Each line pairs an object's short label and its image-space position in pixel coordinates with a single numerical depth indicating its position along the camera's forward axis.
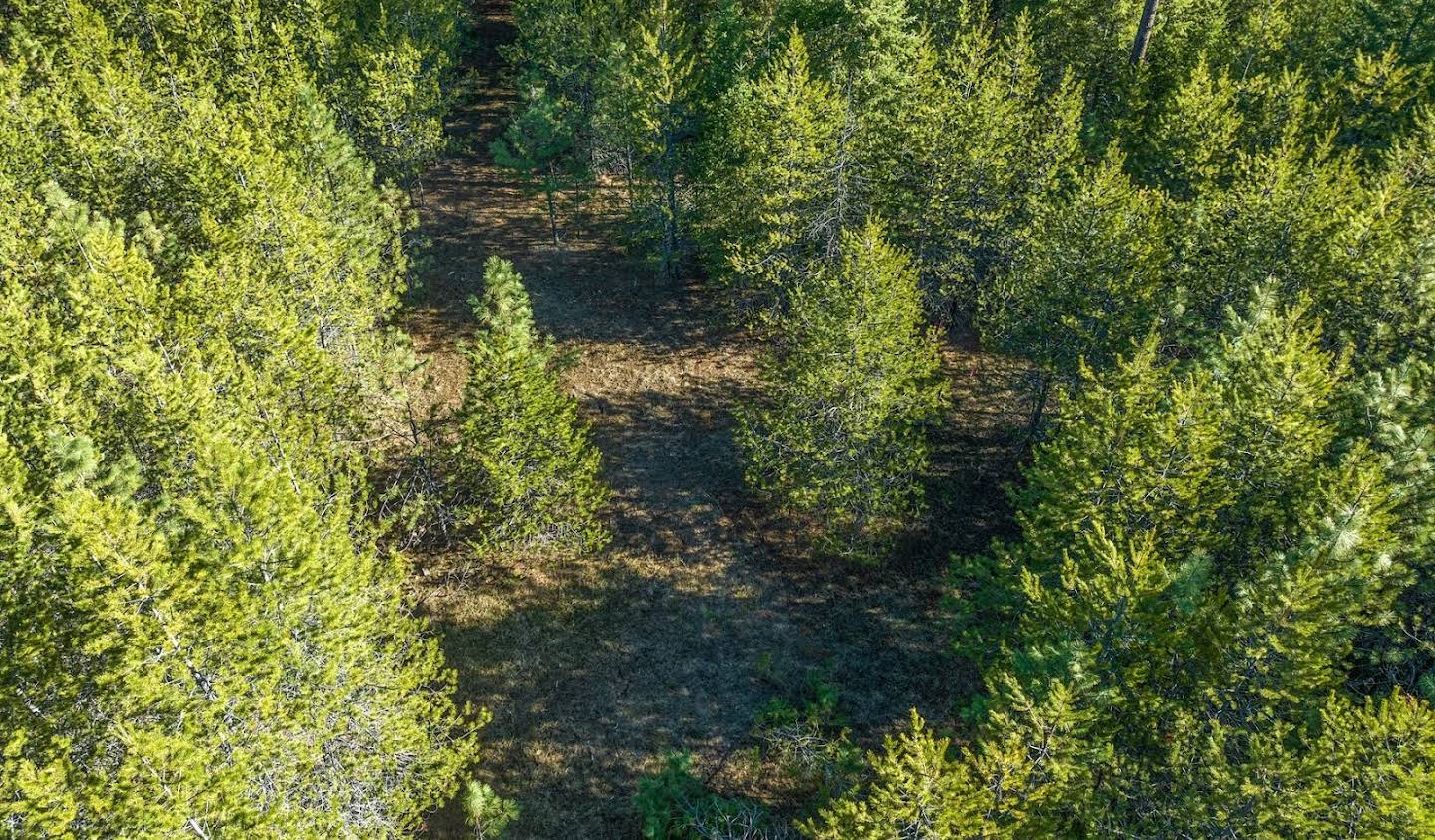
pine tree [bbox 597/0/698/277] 37.91
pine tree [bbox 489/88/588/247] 39.94
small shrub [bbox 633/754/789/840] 19.62
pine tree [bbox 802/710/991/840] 12.59
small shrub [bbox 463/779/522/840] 19.83
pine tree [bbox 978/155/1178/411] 25.78
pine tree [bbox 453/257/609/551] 22.83
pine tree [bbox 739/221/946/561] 25.30
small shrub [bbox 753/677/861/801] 21.16
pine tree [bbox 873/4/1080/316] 31.56
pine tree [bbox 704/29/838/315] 31.19
